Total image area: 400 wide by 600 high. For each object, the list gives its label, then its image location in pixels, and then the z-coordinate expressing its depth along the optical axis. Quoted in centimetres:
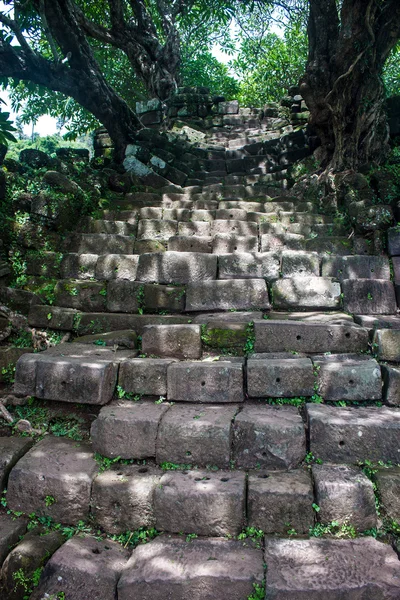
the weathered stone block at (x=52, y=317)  412
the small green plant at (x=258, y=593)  215
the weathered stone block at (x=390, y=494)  252
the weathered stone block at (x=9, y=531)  245
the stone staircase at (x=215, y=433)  231
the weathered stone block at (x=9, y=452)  282
